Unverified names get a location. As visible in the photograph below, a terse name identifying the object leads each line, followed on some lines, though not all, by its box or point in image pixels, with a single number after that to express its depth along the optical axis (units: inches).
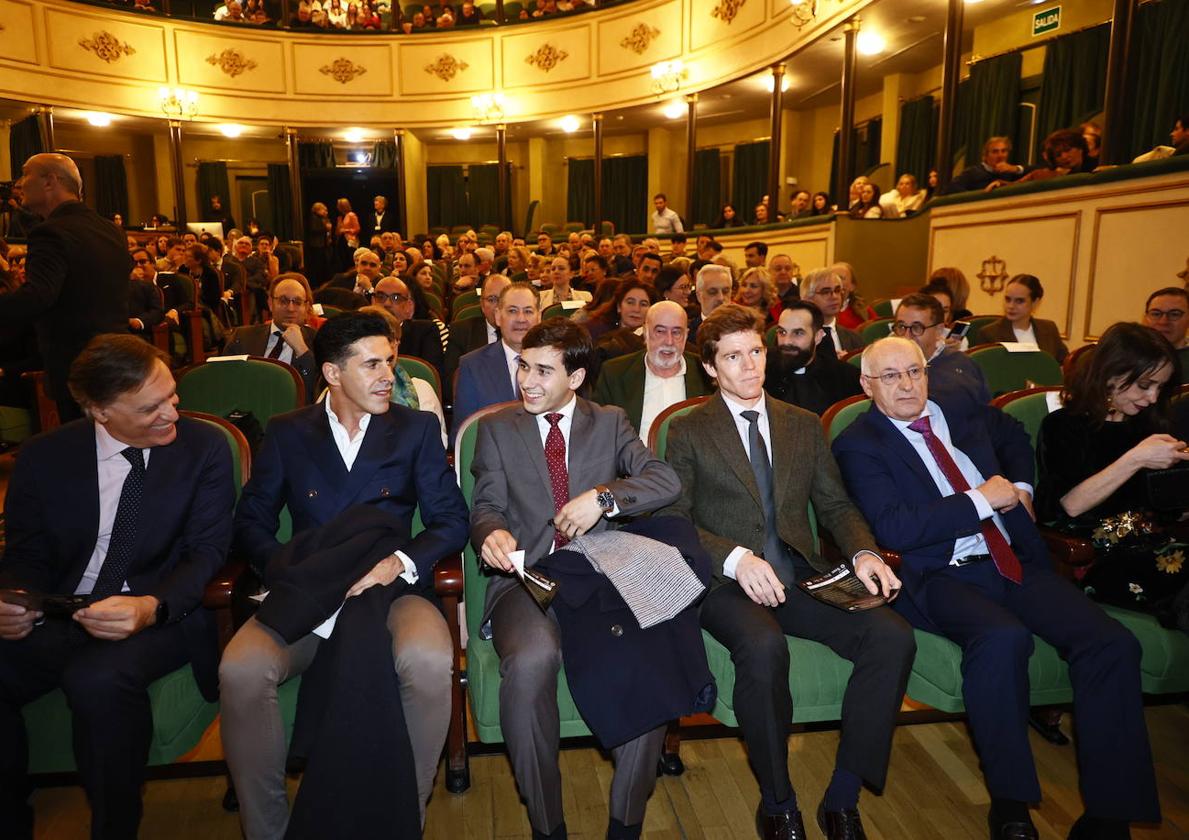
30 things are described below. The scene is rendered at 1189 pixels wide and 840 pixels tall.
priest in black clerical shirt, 116.5
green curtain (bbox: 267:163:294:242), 588.1
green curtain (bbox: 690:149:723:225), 569.3
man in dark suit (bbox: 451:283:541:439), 119.8
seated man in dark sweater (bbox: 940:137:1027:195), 244.4
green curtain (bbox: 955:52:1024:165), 359.9
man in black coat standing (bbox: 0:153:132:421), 105.1
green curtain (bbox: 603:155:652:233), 593.3
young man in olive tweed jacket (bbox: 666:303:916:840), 65.5
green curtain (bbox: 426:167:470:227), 615.2
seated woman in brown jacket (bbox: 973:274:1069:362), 159.8
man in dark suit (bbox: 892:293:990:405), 94.5
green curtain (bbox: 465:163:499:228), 613.6
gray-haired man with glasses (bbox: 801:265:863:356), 153.4
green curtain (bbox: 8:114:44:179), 465.4
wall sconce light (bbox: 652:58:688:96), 446.0
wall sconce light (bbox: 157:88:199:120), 483.8
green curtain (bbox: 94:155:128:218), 550.9
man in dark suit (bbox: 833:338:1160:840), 64.7
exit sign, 337.4
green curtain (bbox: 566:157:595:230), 606.5
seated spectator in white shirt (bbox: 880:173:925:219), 305.7
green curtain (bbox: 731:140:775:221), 540.4
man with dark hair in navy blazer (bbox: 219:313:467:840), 66.1
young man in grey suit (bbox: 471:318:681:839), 63.4
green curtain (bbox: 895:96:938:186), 404.2
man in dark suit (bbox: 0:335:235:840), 58.6
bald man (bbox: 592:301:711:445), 115.9
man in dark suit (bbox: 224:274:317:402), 141.6
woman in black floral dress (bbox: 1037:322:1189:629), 73.5
